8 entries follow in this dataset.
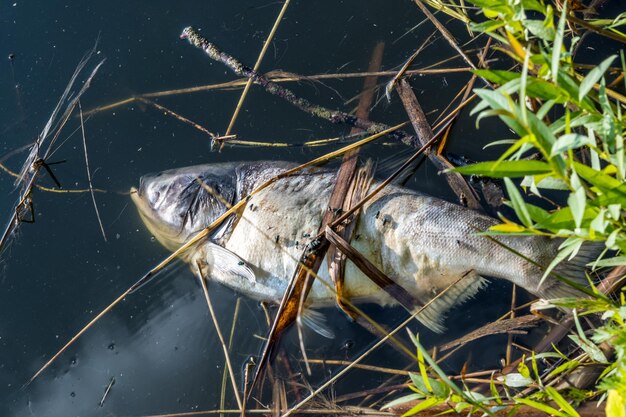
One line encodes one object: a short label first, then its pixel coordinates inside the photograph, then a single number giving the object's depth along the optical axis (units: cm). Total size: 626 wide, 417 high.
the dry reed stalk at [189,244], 358
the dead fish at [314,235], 303
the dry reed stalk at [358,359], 327
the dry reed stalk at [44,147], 409
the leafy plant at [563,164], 169
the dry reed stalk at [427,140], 349
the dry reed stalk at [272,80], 385
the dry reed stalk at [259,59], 404
